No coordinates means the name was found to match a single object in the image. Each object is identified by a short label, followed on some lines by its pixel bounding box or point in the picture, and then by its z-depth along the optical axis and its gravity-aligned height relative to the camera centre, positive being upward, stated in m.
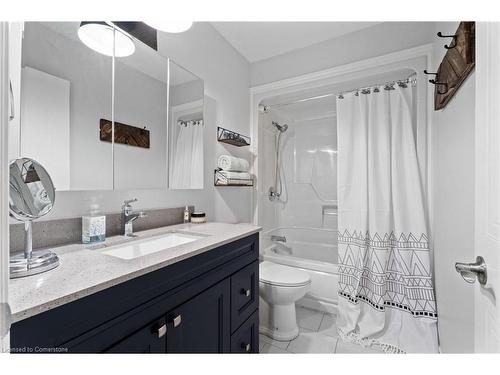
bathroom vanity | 0.54 -0.35
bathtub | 2.08 -0.74
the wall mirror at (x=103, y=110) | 0.92 +0.39
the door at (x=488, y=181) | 0.50 +0.02
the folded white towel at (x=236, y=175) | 1.84 +0.10
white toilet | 1.69 -0.83
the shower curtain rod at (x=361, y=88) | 1.77 +0.86
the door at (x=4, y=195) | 0.33 -0.01
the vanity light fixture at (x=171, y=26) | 1.25 +0.91
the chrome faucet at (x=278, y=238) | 2.66 -0.60
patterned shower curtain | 1.66 -0.33
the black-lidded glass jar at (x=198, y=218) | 1.64 -0.22
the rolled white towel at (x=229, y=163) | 1.87 +0.20
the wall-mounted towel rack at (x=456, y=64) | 0.90 +0.57
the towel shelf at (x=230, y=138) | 1.87 +0.42
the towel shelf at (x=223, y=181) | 1.83 +0.06
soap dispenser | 0.99 -0.18
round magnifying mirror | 0.66 -0.05
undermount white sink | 1.06 -0.30
